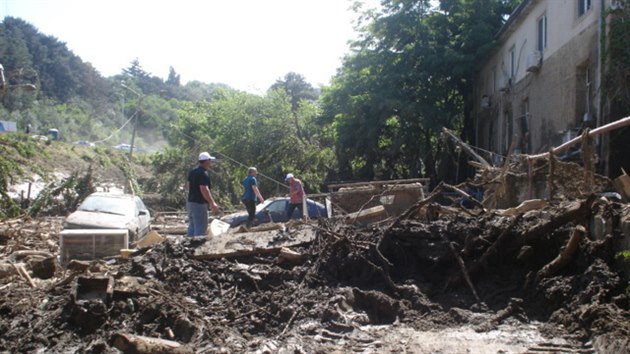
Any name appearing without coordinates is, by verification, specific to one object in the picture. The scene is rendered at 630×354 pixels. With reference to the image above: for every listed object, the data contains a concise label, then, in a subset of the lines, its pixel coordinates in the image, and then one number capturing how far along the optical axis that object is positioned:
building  14.14
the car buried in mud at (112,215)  12.59
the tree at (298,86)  74.96
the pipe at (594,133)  6.18
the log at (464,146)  11.33
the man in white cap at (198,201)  10.16
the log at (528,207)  7.63
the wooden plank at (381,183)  12.84
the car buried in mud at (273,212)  15.67
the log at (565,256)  6.16
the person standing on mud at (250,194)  14.12
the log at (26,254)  9.36
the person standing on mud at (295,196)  14.54
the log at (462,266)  6.55
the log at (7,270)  7.68
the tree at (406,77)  24.19
